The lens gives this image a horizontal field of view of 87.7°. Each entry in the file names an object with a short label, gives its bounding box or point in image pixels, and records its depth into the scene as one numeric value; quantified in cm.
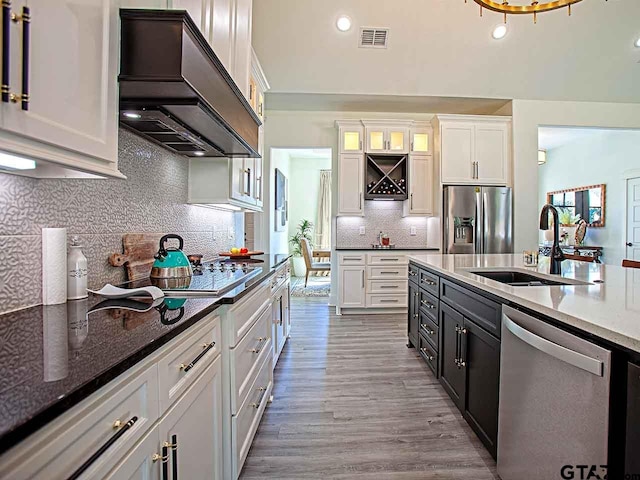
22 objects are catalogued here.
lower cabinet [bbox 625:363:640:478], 87
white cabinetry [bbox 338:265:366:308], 473
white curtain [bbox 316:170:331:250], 876
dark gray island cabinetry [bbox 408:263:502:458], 167
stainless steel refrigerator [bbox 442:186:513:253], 458
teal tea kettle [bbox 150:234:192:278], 168
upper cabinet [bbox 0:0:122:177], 74
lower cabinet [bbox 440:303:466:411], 207
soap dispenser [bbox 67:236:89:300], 129
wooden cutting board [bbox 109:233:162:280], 163
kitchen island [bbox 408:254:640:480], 95
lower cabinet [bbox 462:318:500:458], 164
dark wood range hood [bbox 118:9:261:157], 120
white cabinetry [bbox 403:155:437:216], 488
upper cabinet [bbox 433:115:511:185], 465
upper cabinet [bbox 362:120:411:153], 483
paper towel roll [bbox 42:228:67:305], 120
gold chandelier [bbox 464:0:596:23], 255
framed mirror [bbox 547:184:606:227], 715
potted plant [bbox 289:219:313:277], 848
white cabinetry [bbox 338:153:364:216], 483
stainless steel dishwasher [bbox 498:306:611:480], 100
